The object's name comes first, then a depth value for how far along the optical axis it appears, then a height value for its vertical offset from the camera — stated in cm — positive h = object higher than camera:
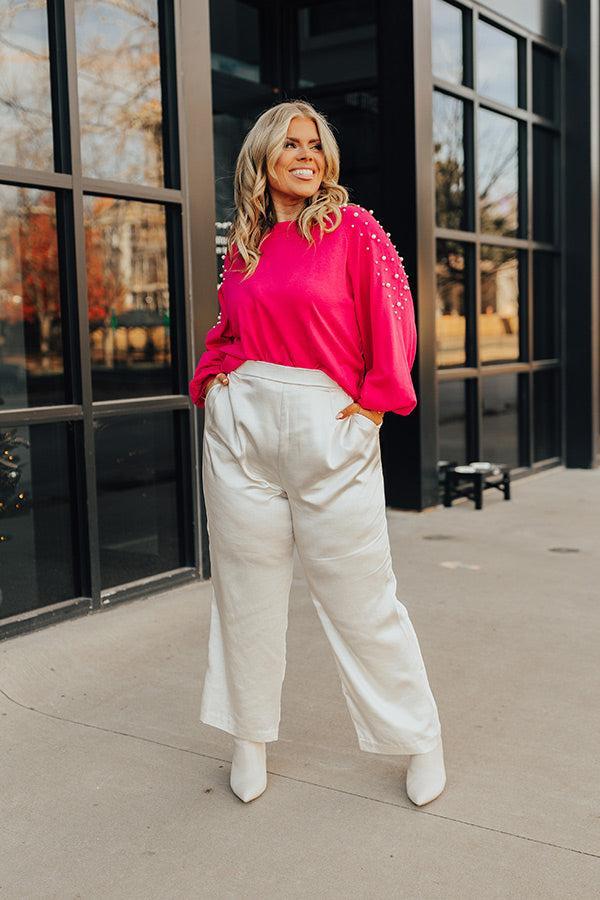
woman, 279 -20
